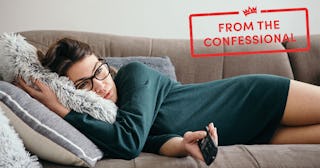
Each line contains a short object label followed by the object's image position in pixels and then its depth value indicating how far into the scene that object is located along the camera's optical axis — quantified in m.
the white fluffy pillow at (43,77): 1.21
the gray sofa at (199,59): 1.81
